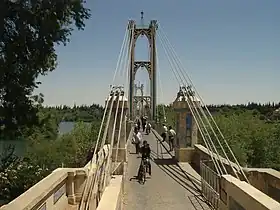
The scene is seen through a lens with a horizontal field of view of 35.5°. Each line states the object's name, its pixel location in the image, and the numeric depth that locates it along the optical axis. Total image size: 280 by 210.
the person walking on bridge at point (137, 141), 15.84
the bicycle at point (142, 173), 10.62
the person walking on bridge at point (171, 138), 15.73
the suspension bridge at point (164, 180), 5.68
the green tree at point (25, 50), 11.49
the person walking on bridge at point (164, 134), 19.55
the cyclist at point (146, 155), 11.36
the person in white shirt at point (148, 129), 26.83
